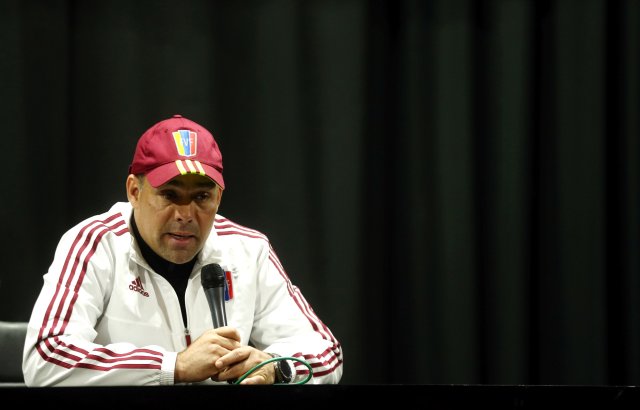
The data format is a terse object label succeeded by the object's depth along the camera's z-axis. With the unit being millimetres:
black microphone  7161
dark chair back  7476
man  7138
